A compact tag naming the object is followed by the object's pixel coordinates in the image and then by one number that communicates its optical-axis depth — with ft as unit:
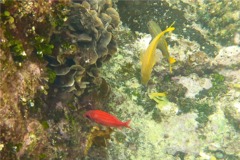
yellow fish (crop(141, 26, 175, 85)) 11.55
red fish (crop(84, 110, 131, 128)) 11.28
